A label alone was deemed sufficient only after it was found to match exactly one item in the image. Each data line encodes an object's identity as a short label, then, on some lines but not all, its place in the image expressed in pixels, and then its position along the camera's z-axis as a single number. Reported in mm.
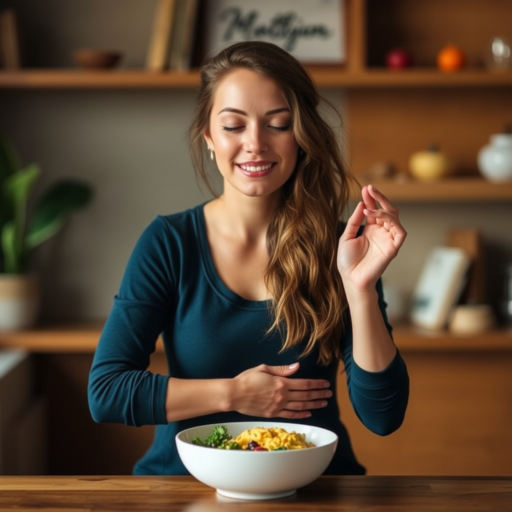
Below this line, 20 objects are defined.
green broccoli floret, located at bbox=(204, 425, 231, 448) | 1386
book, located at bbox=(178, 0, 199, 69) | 3078
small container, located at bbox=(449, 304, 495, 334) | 3096
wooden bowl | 3064
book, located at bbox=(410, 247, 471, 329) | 3117
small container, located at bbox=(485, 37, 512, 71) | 3133
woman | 1630
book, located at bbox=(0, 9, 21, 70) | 3115
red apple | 3117
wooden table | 1321
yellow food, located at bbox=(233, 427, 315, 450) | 1369
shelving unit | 3070
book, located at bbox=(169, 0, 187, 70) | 3090
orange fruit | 3117
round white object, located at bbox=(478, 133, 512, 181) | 3109
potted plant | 3039
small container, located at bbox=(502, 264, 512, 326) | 3271
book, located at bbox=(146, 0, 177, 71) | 3074
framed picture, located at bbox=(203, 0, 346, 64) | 3234
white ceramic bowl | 1281
